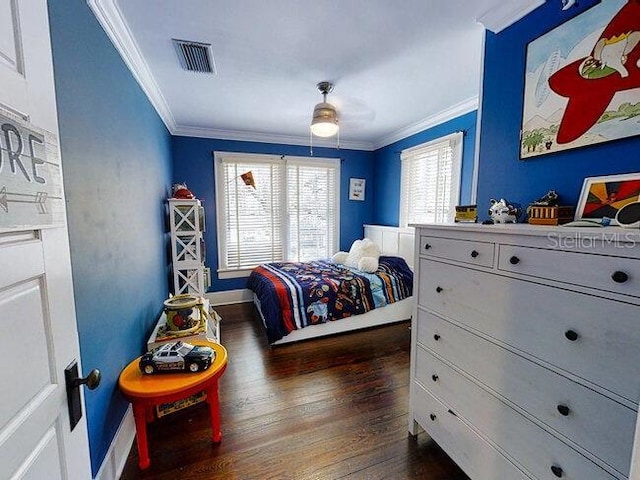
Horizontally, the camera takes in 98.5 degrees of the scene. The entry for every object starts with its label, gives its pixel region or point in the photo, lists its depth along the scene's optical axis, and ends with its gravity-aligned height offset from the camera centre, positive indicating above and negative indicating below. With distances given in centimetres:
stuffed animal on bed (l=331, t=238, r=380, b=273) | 338 -57
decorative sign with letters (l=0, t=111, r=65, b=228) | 50 +8
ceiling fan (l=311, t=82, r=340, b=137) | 264 +96
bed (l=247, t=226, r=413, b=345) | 284 -93
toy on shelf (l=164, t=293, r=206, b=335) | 208 -77
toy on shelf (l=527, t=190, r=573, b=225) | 121 +1
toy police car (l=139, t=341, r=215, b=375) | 157 -84
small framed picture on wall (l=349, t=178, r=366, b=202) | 482 +45
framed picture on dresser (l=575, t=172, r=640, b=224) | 109 +8
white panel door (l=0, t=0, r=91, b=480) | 51 -11
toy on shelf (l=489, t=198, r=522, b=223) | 148 +1
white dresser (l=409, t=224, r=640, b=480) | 83 -51
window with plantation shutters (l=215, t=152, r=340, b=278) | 419 +8
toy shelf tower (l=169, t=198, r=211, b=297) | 302 -35
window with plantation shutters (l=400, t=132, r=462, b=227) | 320 +43
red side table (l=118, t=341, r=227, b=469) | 144 -93
